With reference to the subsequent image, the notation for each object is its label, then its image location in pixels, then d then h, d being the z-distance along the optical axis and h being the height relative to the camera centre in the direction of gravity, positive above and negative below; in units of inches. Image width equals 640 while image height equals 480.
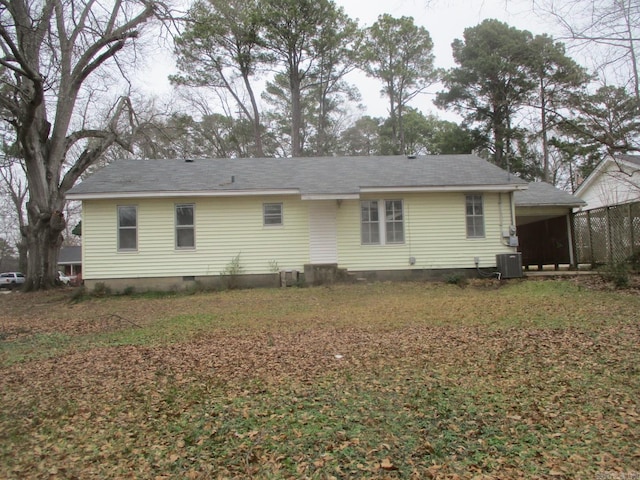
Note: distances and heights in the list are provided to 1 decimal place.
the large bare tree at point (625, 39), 313.1 +163.0
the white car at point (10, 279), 1352.1 -20.8
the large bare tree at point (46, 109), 435.5 +221.4
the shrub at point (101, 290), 501.8 -24.1
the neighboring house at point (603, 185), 784.3 +131.5
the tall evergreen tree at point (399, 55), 1089.4 +519.0
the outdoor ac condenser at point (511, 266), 523.8 -14.8
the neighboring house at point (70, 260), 1719.7 +41.2
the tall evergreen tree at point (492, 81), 1027.3 +431.0
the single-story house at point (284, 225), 518.9 +45.7
